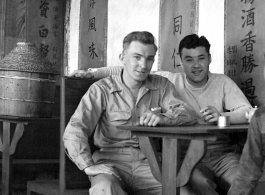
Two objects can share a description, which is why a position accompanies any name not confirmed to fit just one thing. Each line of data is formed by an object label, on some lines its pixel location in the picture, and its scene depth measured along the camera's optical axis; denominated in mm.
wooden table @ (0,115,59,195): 4152
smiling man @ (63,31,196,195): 2848
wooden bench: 3215
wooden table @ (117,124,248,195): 2342
